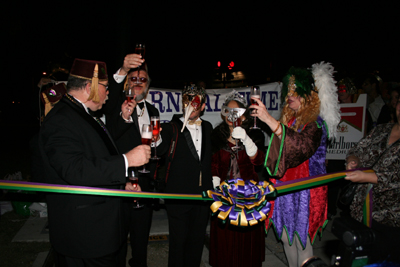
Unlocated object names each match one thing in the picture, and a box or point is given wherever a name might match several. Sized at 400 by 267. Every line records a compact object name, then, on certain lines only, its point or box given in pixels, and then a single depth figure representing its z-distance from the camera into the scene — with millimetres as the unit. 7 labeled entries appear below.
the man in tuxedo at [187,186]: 3035
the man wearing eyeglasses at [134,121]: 3082
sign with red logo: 5659
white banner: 6016
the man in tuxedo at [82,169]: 2051
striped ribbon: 2127
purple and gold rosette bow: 2498
